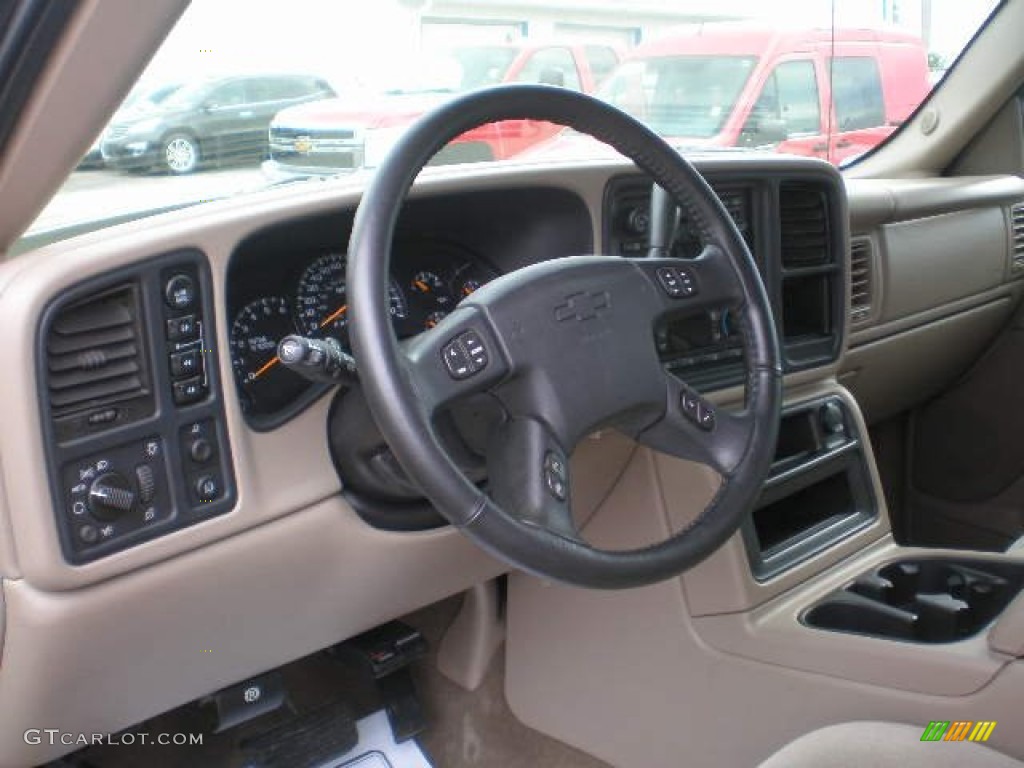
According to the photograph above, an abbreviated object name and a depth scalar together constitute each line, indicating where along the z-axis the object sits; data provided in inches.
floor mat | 74.9
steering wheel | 41.3
